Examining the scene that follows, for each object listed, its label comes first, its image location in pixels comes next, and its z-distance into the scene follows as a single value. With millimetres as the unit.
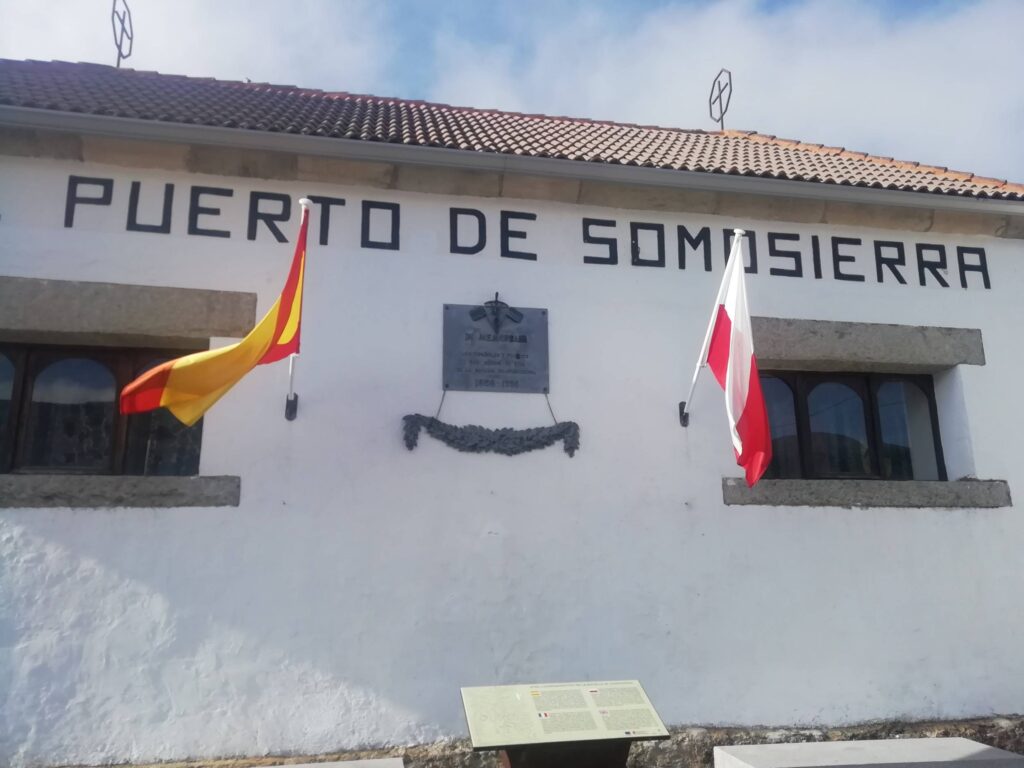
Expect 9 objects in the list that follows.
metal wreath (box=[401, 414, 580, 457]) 5301
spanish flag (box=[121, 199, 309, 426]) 4574
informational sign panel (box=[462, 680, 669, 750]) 3504
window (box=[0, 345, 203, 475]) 5156
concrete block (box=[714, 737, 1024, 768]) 4359
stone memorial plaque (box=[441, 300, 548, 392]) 5477
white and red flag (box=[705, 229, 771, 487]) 5027
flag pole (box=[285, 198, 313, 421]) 5125
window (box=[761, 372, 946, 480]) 6031
